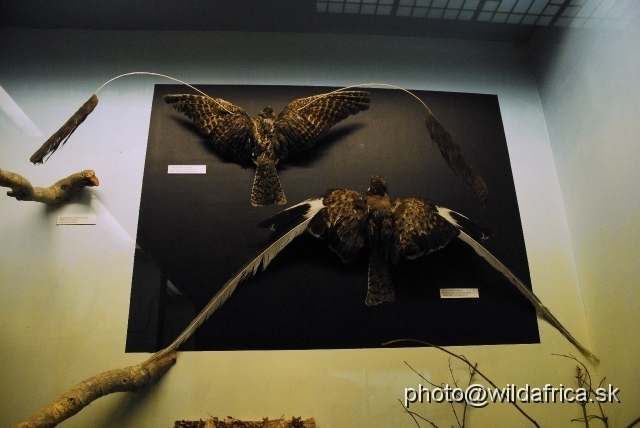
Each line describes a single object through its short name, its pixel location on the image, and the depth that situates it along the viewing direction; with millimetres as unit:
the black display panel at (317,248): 1854
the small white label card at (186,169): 2088
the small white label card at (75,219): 1987
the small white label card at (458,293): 1949
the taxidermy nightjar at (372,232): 1890
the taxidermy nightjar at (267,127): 2021
